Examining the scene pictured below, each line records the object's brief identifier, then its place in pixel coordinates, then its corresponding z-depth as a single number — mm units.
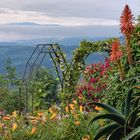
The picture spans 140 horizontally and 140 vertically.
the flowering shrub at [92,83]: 9063
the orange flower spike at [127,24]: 3442
